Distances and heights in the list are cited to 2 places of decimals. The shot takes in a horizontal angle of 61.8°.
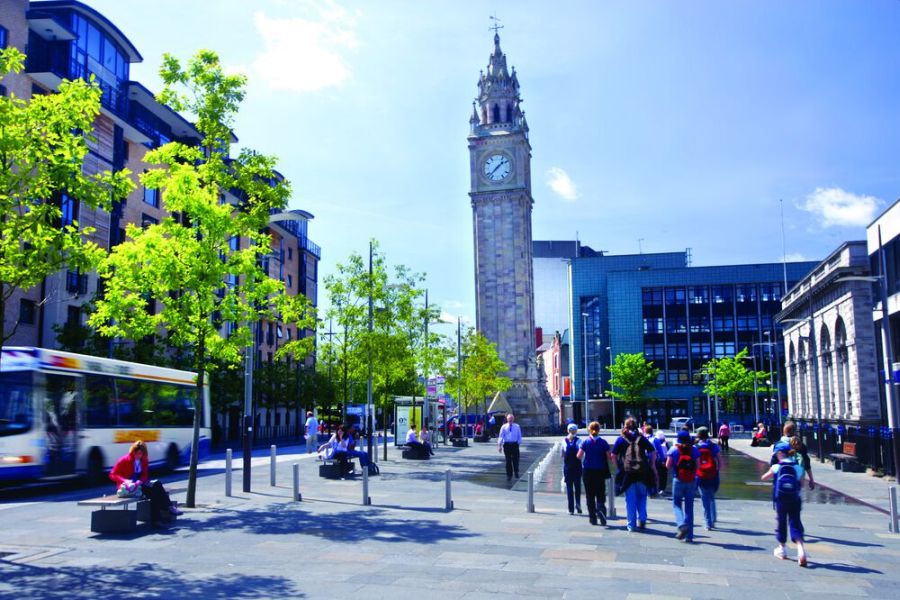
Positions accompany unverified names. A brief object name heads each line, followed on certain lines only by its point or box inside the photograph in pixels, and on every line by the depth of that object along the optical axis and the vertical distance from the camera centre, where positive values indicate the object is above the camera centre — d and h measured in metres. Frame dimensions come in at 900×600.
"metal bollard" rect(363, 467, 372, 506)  17.11 -2.16
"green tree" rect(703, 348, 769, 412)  76.12 +1.78
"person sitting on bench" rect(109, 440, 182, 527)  13.88 -1.40
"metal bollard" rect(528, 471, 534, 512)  15.84 -2.06
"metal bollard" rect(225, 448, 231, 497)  18.61 -1.88
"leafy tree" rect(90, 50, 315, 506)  16.47 +3.32
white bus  18.28 -0.35
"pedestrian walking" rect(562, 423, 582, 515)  15.58 -1.45
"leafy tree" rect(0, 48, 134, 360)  11.67 +3.56
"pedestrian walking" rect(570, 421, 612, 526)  14.18 -1.39
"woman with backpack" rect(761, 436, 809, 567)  10.85 -1.46
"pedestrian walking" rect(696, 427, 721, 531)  13.05 -1.25
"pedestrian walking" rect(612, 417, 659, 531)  13.13 -1.33
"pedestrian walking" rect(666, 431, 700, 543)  12.44 -1.43
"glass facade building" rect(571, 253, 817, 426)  99.75 +10.24
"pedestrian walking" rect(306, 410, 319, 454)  35.66 -1.58
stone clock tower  77.75 +16.19
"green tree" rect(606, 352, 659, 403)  87.19 +2.19
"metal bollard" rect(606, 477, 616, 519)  15.09 -2.08
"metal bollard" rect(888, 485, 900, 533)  13.71 -2.16
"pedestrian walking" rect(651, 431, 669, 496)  18.05 -1.52
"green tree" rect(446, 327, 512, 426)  55.03 +1.91
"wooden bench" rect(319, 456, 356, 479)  23.36 -2.18
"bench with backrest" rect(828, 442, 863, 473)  28.30 -2.53
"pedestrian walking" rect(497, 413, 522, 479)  20.78 -1.22
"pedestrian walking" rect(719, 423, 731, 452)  40.41 -2.12
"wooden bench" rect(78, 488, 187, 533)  13.15 -2.05
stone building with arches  36.62 +2.83
